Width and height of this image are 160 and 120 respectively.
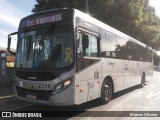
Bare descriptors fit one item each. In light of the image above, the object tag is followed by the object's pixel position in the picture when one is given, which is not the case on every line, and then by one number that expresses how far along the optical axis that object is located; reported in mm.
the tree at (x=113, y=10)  12589
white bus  4311
